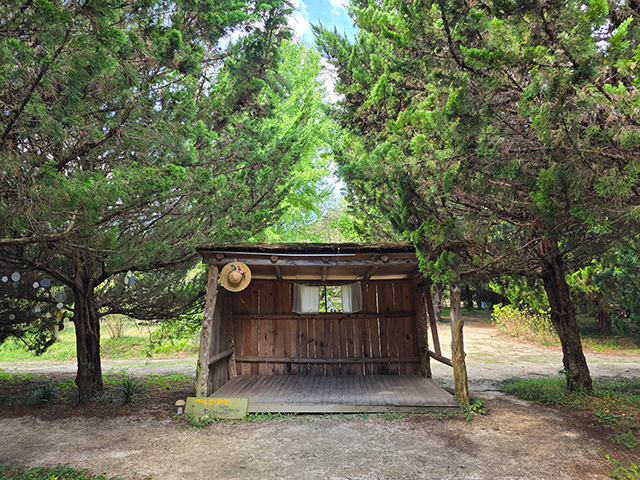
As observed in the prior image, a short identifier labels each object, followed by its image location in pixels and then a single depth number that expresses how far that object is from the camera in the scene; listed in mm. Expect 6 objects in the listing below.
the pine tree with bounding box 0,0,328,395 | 3000
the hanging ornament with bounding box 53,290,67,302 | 6176
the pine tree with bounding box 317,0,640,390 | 2975
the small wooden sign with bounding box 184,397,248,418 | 5512
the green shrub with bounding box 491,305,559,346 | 13672
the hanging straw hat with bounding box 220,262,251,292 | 5926
